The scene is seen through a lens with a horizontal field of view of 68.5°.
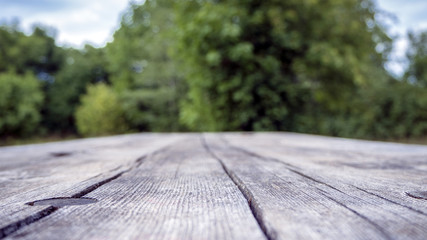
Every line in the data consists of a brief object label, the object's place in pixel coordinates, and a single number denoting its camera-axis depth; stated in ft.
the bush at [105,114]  61.67
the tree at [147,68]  58.80
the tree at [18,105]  65.57
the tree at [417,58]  73.72
